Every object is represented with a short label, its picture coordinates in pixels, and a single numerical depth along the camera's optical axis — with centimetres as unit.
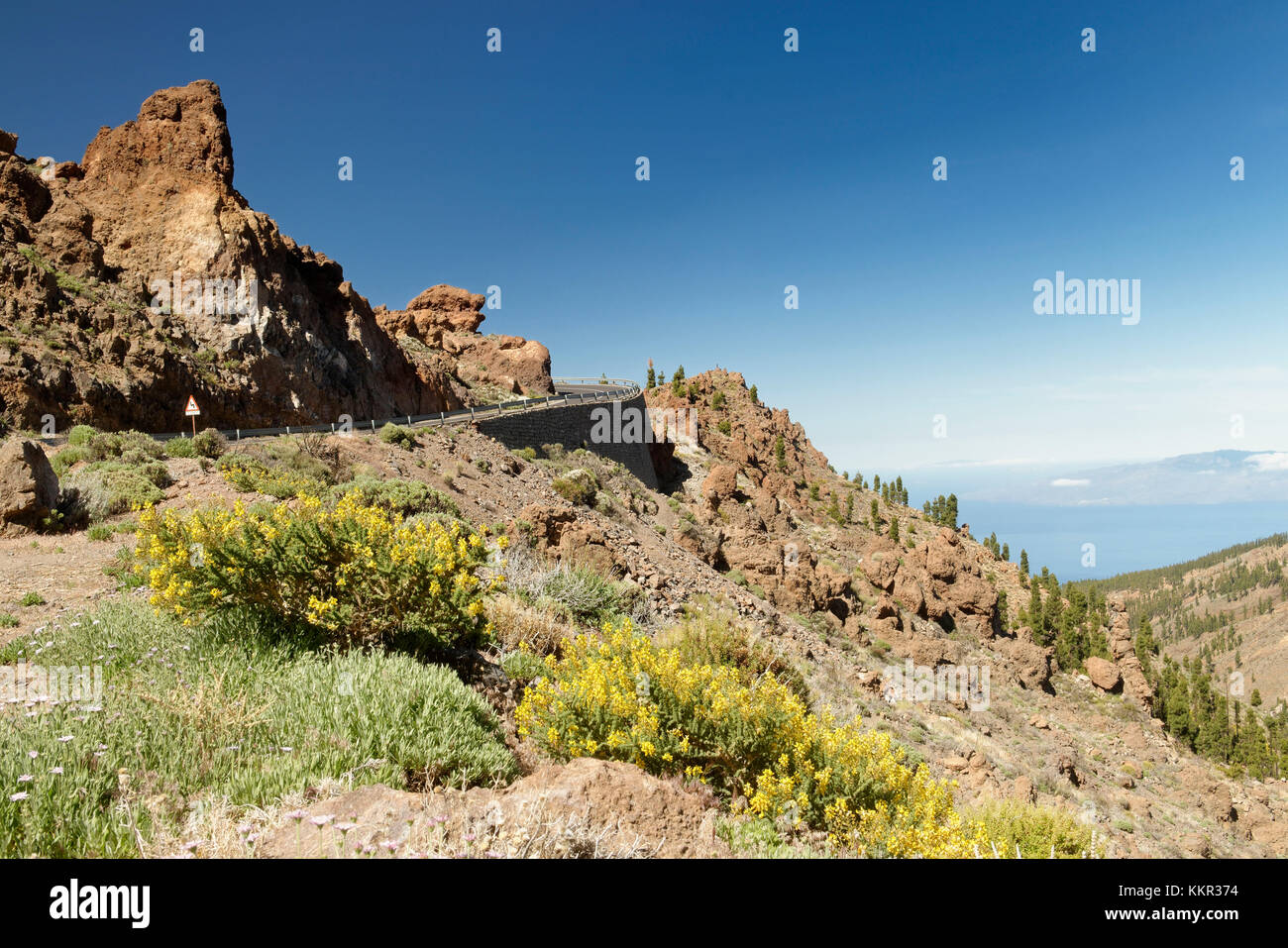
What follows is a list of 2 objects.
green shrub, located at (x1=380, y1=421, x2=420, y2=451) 2169
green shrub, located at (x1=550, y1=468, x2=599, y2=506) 2402
